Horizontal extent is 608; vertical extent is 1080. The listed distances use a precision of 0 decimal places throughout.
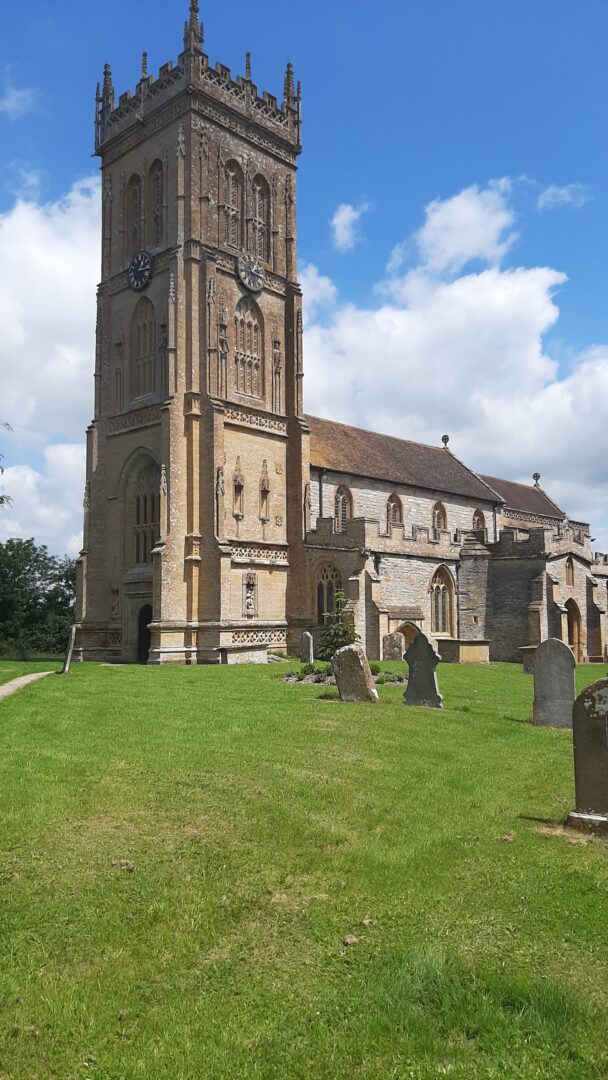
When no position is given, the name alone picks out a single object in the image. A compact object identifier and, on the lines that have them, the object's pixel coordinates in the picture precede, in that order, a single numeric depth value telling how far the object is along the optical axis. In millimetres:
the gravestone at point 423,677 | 14953
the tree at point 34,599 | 42469
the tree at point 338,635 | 25469
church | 30922
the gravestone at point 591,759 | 7207
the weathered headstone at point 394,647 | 29891
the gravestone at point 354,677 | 15141
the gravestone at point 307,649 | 24866
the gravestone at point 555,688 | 13156
